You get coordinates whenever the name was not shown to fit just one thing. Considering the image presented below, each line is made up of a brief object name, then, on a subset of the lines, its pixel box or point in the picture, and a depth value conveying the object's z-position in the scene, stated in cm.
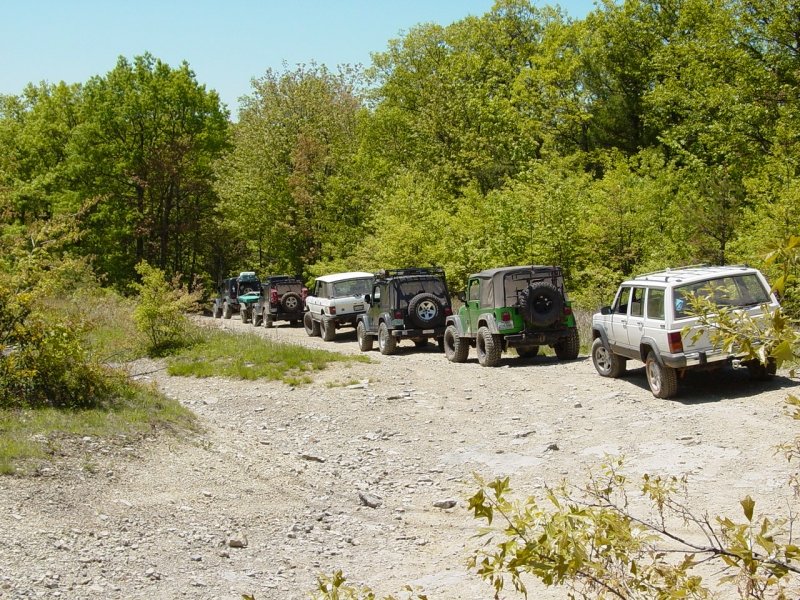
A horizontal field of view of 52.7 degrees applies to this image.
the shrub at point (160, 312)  2127
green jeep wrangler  1658
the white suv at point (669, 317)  1167
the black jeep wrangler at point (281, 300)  3084
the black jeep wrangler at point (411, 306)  2003
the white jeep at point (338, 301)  2497
